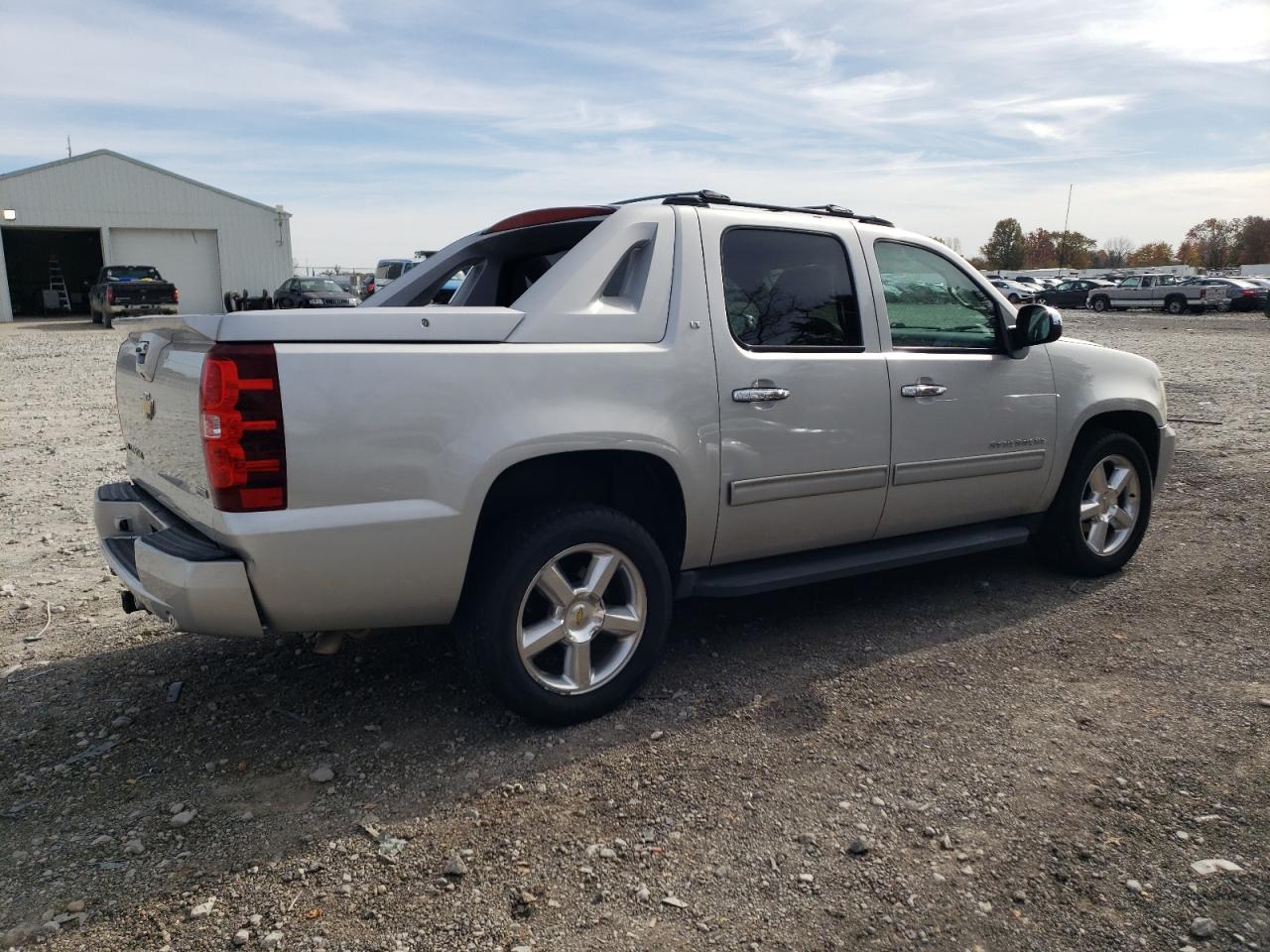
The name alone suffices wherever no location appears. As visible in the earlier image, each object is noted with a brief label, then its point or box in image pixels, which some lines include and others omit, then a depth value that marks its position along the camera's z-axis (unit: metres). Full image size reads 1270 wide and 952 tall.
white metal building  33.94
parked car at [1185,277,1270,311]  36.25
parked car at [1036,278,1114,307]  41.56
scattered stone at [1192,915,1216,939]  2.48
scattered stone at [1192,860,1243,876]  2.74
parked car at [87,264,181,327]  27.67
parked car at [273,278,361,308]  29.97
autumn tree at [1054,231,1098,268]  116.88
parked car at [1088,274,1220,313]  36.66
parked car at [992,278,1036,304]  42.12
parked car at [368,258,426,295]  29.05
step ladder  37.41
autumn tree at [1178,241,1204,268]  119.06
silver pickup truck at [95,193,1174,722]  3.03
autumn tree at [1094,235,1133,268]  118.29
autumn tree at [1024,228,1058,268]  126.75
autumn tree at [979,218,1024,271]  113.06
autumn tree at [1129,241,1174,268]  128.12
